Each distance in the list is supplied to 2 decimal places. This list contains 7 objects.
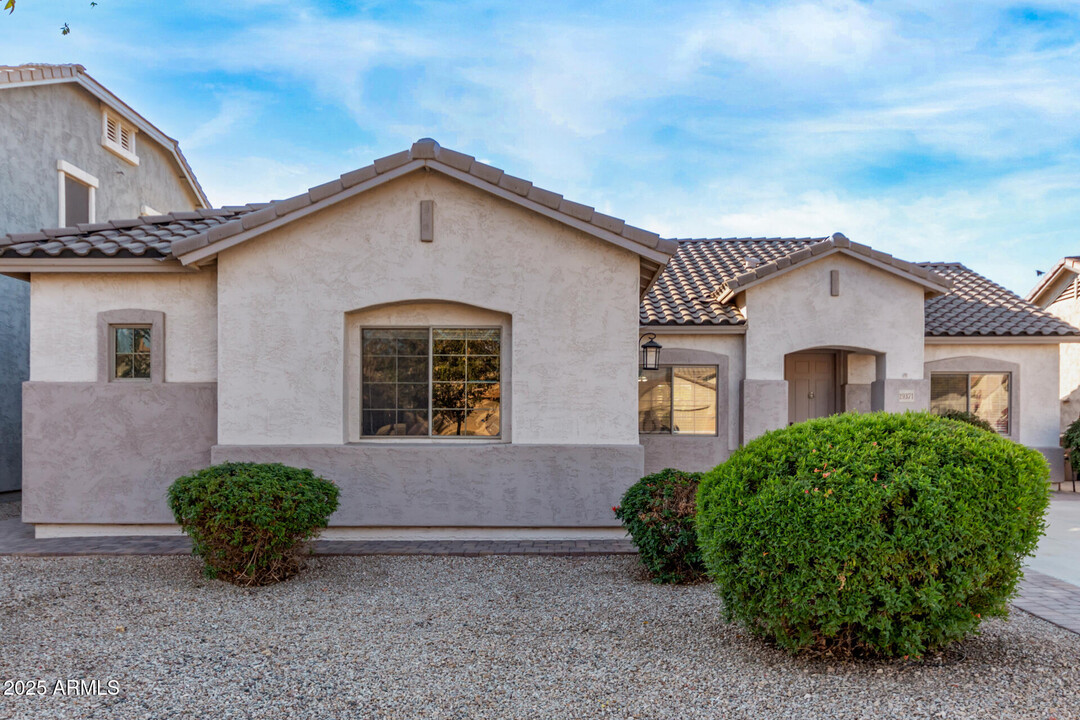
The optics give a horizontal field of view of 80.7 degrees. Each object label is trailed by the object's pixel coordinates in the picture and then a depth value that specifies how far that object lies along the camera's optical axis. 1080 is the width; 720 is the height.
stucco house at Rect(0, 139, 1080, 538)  8.24
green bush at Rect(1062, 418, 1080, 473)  13.26
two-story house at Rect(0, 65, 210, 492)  12.68
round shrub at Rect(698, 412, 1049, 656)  4.02
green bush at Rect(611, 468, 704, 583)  6.47
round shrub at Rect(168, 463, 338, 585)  6.17
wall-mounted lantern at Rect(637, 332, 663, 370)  11.00
